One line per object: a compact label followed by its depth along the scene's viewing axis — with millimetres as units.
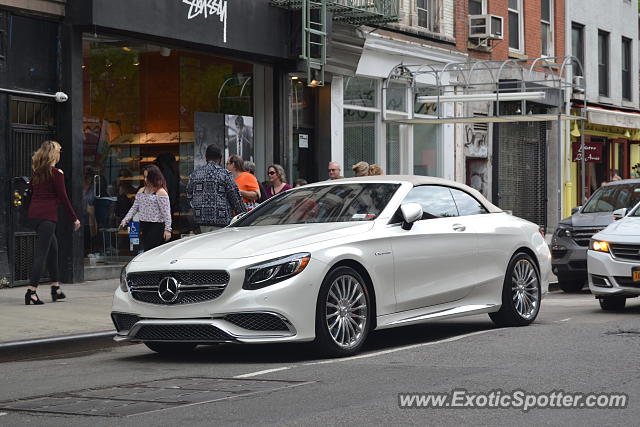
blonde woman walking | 13742
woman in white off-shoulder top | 14547
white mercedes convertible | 9164
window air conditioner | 27672
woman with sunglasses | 15773
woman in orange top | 15180
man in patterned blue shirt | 13766
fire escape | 20156
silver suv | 17031
